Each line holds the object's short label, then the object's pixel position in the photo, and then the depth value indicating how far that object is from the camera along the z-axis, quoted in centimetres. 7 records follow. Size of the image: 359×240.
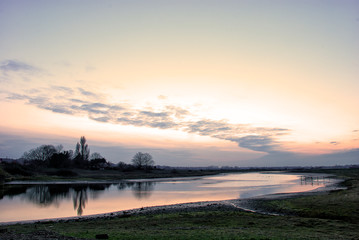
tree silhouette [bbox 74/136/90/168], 14362
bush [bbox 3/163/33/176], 9031
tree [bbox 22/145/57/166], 14224
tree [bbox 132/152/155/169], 17450
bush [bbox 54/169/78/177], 10444
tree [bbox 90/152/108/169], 16023
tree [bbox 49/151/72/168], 12244
